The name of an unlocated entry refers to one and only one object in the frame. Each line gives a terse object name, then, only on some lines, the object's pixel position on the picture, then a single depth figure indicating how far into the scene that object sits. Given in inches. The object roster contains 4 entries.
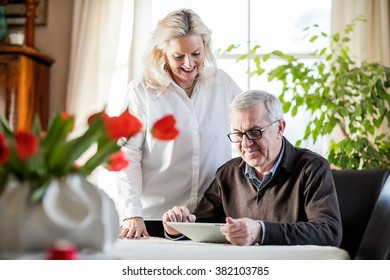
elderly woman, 93.2
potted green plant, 127.9
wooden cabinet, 153.1
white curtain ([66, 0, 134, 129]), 163.6
